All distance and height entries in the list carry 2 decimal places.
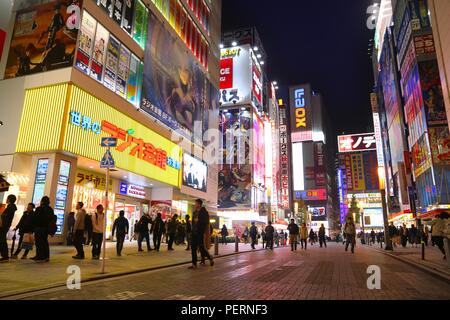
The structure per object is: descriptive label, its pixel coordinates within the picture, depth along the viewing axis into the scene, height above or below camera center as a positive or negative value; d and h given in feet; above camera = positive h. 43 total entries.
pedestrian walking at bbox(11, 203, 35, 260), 31.16 +0.49
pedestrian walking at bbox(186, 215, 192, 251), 53.42 +1.74
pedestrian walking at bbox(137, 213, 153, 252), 47.67 +1.21
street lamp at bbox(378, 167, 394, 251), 67.51 +4.50
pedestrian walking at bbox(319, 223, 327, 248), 84.02 +0.98
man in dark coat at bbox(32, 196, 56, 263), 30.86 +0.57
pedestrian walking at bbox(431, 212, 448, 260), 41.65 +1.49
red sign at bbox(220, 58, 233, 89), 196.75 +91.39
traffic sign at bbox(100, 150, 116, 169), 28.09 +5.91
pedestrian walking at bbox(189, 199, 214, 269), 30.83 +0.67
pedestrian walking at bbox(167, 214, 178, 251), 55.72 +1.16
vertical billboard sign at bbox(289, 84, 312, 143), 391.04 +139.71
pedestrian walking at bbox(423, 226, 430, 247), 98.63 +1.61
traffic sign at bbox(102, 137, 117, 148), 28.40 +7.54
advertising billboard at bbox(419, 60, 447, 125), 113.09 +47.84
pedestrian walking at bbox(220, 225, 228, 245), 94.28 +1.04
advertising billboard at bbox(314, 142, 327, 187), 383.08 +79.97
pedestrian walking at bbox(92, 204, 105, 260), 35.88 +0.35
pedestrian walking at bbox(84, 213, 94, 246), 40.82 +1.58
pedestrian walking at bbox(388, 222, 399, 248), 88.61 +1.50
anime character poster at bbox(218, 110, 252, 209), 182.91 +40.27
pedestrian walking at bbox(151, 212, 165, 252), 52.95 +1.00
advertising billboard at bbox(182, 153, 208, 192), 96.37 +18.57
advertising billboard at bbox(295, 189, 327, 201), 376.68 +46.87
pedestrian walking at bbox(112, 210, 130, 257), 41.01 +0.77
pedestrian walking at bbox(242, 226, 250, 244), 112.49 +0.38
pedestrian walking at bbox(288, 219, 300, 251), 65.57 +1.07
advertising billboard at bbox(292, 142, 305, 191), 391.04 +78.67
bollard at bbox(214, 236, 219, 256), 49.31 -1.30
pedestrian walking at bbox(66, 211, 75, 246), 53.26 +1.06
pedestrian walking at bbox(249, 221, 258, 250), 75.27 +1.14
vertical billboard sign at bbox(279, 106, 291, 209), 250.16 +54.03
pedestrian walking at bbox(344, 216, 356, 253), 58.59 +1.26
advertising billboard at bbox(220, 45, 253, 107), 192.13 +88.95
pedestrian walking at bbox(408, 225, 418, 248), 90.73 +1.37
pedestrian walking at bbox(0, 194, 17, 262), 30.22 +0.97
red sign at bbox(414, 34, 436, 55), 120.38 +67.06
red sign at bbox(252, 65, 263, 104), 197.98 +88.54
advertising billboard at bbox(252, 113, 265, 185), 190.60 +48.29
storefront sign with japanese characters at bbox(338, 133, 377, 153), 300.40 +82.88
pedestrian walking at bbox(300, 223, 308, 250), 75.13 +0.83
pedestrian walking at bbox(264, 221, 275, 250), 69.26 +0.59
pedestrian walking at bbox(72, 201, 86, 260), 35.24 +0.52
